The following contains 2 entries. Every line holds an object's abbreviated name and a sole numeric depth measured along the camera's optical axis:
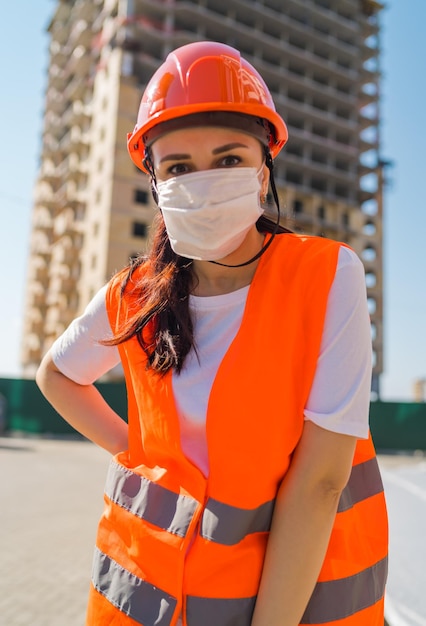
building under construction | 36.28
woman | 1.04
